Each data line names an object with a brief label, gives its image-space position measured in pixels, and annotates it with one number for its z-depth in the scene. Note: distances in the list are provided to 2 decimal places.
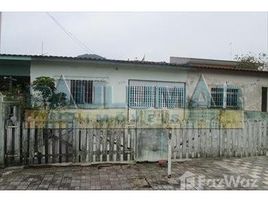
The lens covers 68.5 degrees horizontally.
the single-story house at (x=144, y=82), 6.89
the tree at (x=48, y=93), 6.71
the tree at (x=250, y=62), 17.26
